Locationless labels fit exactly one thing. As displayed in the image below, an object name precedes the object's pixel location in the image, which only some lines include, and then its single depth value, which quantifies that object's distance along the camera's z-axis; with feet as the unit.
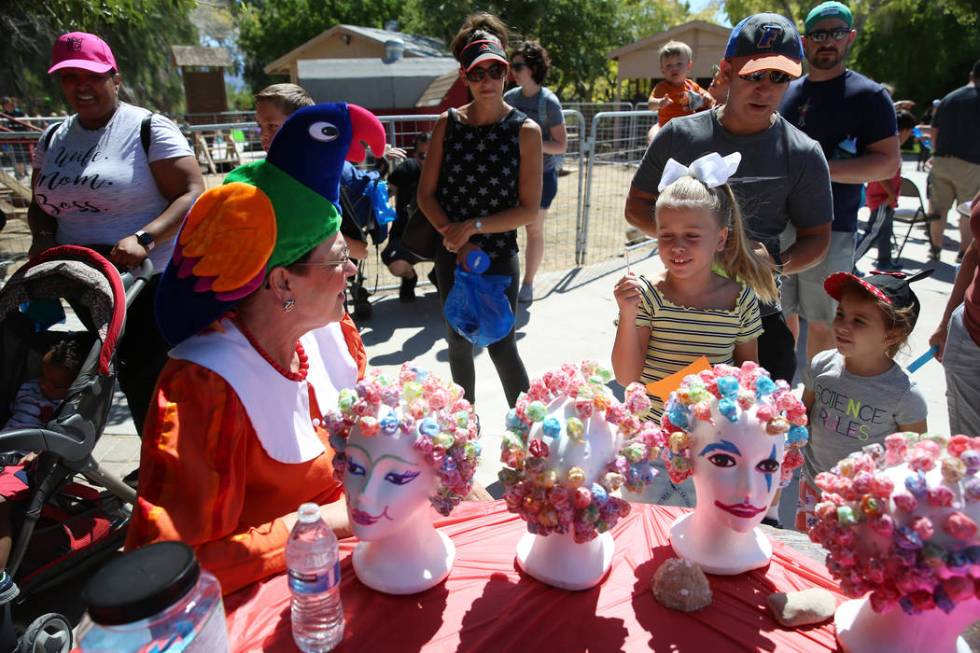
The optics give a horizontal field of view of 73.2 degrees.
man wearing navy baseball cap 7.70
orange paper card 5.80
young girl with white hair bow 6.80
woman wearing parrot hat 4.62
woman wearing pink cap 9.56
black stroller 7.04
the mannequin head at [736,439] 4.39
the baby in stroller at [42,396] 8.07
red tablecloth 4.28
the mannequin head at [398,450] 4.21
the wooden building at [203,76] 104.37
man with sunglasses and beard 9.96
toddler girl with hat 7.15
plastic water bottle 4.11
